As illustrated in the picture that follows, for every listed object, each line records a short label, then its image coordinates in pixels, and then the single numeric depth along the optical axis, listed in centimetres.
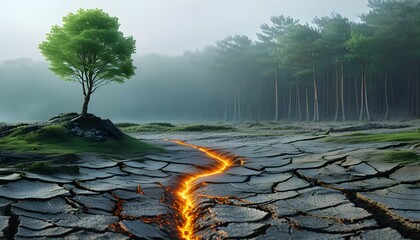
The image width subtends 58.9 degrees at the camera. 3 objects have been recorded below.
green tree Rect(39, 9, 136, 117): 1252
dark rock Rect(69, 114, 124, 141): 1064
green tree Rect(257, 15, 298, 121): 3943
